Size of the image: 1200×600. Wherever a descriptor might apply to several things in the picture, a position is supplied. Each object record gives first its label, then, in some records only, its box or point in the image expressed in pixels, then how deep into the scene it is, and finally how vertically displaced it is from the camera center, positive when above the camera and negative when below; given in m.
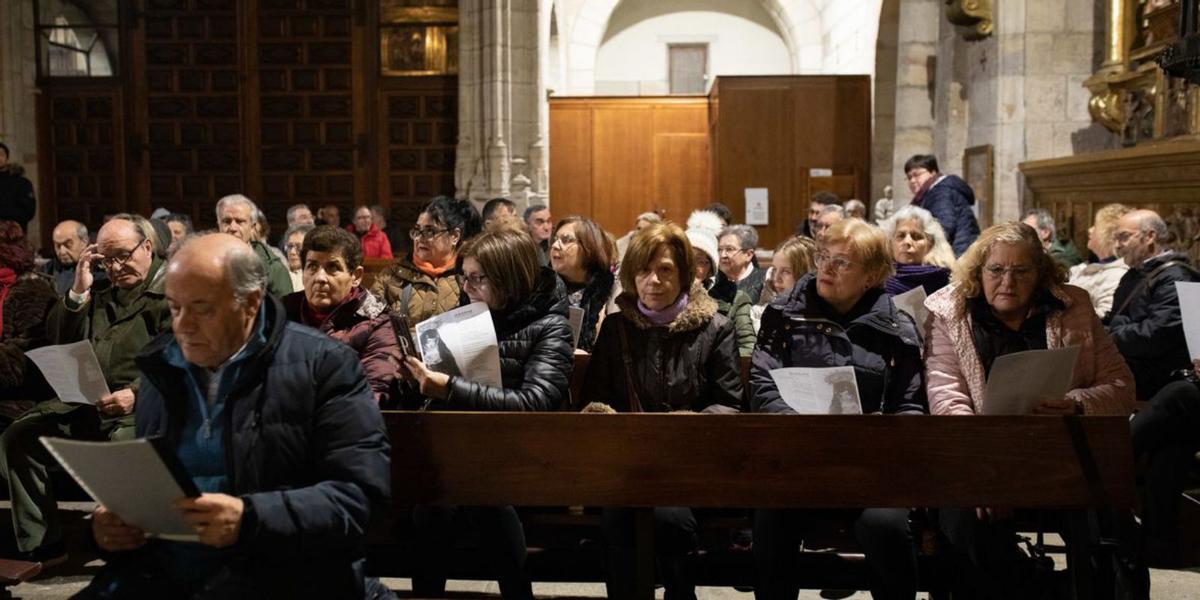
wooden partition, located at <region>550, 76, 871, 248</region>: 12.89 +0.99
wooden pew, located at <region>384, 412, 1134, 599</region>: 2.90 -0.59
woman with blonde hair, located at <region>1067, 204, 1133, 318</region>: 5.59 -0.22
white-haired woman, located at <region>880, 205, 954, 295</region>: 5.34 -0.08
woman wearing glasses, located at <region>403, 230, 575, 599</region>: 3.36 -0.41
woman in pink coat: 3.45 -0.31
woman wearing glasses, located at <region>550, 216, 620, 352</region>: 5.14 -0.17
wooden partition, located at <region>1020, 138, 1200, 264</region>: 6.51 +0.25
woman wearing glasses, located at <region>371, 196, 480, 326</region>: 4.83 -0.19
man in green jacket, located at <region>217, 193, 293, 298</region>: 6.02 +0.01
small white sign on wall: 12.80 +0.21
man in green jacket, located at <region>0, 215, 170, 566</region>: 4.33 -0.47
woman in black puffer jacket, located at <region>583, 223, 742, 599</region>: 3.58 -0.38
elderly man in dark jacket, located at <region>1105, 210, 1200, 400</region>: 4.66 -0.35
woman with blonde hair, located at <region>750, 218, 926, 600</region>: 3.48 -0.32
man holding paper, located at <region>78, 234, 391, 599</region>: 2.45 -0.44
